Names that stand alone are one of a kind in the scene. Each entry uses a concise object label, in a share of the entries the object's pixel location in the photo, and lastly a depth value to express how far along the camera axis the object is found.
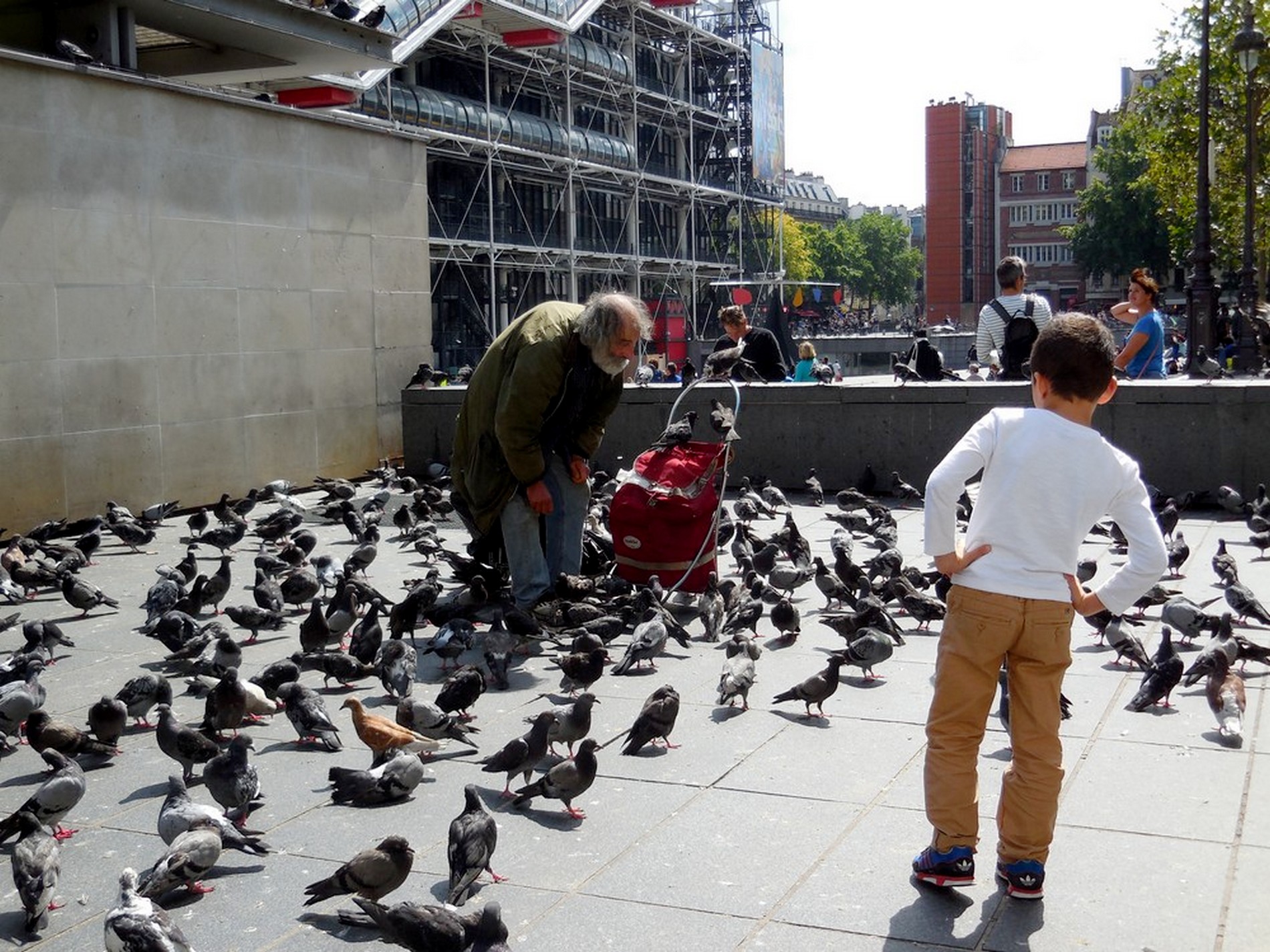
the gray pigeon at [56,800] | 4.62
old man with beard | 7.62
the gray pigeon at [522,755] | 5.07
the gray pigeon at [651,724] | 5.53
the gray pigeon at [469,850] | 4.04
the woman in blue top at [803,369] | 17.89
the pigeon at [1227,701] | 5.48
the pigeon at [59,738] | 5.49
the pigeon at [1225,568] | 8.34
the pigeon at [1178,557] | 9.26
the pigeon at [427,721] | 5.65
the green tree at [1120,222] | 94.69
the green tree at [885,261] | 129.00
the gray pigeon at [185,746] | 5.25
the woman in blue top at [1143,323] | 11.24
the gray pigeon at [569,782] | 4.80
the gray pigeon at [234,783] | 4.76
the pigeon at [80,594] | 8.38
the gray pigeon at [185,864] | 3.99
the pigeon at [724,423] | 8.56
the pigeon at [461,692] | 5.91
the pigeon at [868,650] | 6.66
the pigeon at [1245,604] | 7.50
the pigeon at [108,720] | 5.67
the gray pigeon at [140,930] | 3.50
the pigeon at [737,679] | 6.19
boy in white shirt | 3.80
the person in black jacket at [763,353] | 13.39
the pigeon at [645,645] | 6.88
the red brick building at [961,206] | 115.88
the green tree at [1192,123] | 31.98
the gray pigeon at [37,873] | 3.91
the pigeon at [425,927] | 3.61
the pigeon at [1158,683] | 5.96
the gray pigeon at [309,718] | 5.64
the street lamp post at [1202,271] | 24.69
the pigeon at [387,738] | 5.46
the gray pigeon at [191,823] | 4.41
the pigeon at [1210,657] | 6.05
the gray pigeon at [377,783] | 4.91
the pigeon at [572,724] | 5.43
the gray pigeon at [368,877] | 3.95
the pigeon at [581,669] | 6.42
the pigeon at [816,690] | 6.03
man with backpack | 10.66
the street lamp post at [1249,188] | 24.50
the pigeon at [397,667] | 6.32
